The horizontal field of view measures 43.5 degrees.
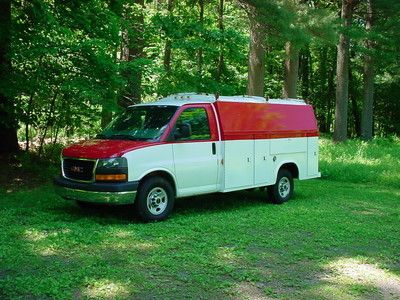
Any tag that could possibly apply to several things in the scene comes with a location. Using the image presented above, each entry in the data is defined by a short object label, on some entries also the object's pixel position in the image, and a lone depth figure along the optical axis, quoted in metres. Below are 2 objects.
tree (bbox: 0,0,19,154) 11.63
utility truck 8.73
